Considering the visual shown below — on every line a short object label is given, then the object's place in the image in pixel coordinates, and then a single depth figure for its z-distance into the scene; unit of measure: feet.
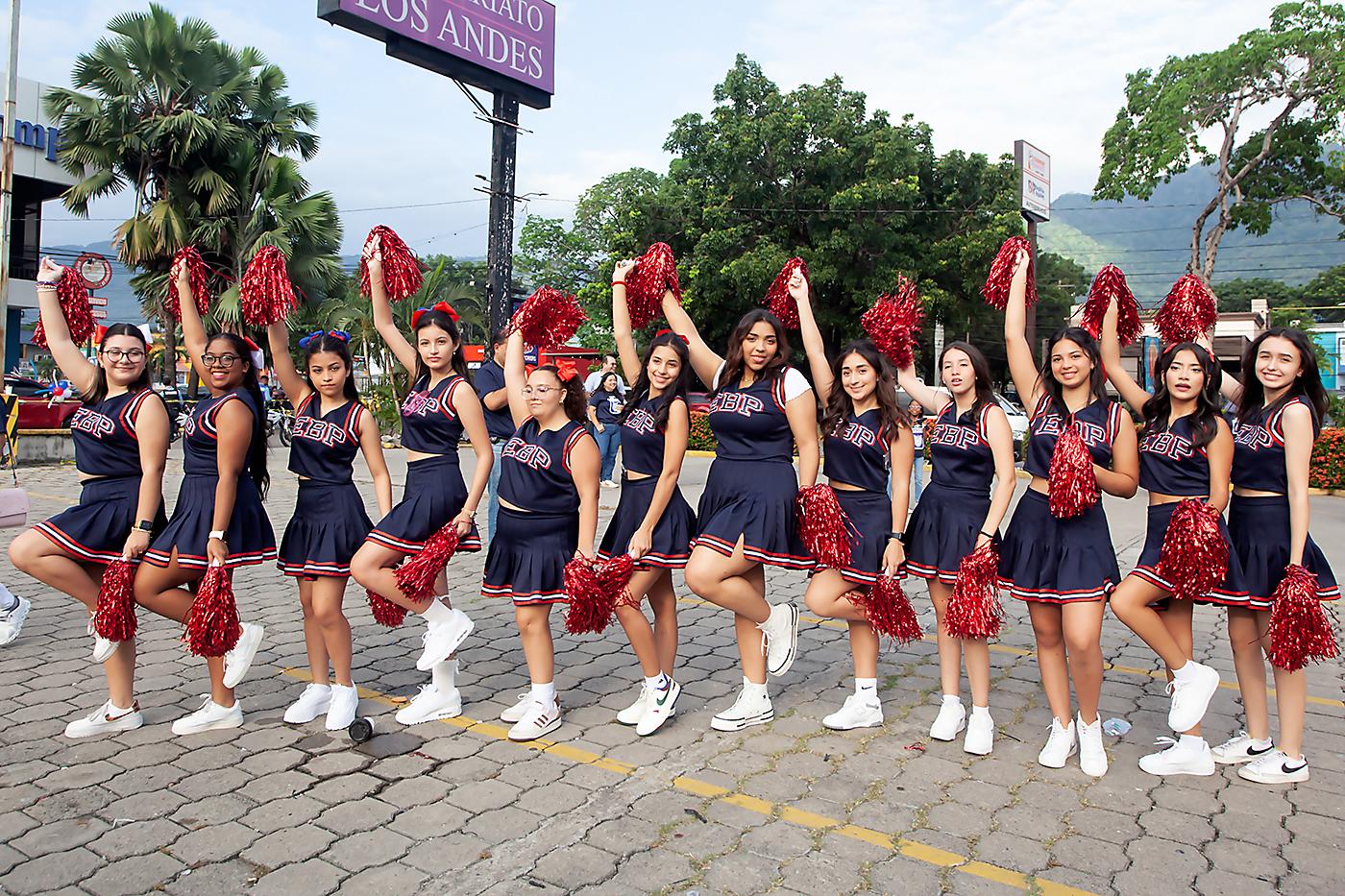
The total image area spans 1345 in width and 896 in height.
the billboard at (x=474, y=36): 43.52
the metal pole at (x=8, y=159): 41.63
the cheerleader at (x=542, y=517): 14.46
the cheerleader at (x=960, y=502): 14.03
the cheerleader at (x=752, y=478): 14.37
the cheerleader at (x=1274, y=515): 12.94
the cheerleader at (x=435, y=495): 14.76
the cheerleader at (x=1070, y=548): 13.10
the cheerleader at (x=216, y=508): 14.30
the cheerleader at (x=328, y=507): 14.79
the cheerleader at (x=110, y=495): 14.30
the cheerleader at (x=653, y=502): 14.64
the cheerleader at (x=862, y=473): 14.47
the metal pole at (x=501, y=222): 41.16
